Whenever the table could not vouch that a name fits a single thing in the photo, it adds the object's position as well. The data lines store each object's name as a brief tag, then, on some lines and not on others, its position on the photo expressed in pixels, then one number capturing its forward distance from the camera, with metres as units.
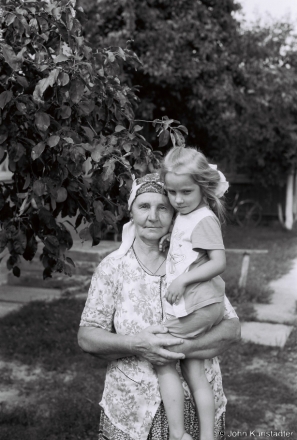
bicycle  17.61
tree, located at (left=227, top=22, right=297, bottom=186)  12.23
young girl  2.38
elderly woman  2.42
